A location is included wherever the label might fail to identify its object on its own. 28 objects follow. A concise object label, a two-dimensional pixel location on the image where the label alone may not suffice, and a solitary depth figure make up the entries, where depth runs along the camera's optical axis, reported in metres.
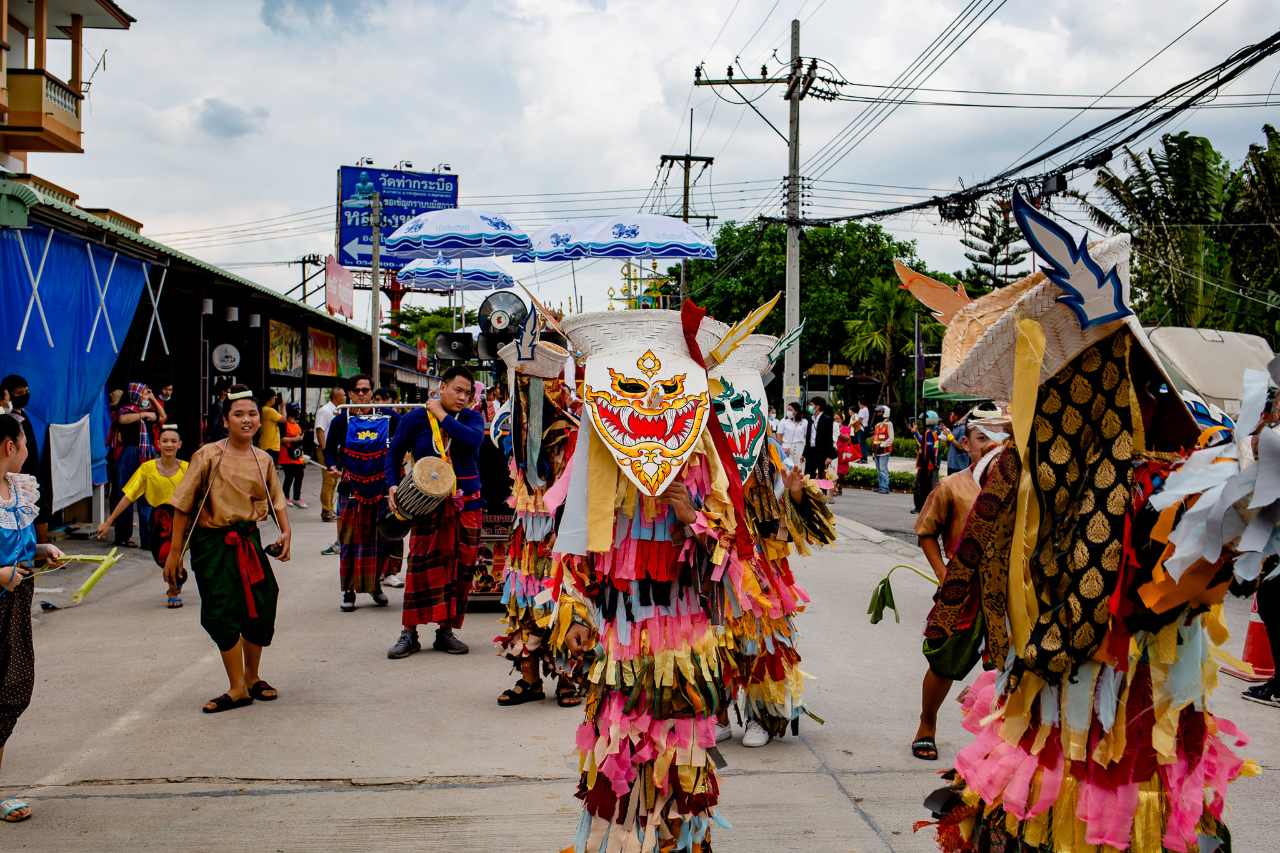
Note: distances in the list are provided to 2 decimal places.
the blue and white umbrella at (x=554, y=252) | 17.36
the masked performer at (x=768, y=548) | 5.09
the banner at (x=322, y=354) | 25.64
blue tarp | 9.93
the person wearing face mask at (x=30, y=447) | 9.76
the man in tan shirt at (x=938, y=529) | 4.92
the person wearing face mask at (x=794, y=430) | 17.59
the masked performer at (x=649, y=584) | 3.44
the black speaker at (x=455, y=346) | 9.09
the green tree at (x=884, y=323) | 40.88
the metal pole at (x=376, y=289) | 24.89
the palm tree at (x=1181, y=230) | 16.42
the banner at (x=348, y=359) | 30.12
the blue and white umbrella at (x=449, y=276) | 18.23
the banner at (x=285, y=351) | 21.34
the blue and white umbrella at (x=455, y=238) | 16.25
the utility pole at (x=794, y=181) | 21.94
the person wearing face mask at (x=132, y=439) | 12.10
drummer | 7.17
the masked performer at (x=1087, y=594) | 2.60
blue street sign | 33.53
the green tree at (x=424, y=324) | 59.34
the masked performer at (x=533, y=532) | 4.89
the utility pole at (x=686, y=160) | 35.22
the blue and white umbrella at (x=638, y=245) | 16.56
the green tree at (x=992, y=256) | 44.47
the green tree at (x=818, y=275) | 43.50
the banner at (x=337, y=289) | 28.78
